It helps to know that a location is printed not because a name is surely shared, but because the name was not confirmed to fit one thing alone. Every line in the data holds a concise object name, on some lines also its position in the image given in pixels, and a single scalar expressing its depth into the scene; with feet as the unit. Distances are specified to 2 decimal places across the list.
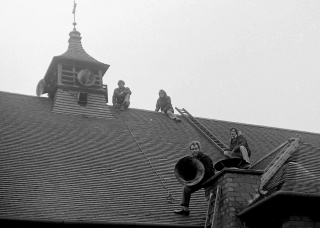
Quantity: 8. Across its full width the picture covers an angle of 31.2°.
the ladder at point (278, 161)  42.47
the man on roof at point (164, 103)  71.84
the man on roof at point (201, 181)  43.55
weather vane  79.05
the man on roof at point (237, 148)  47.45
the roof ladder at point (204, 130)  60.82
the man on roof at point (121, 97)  70.18
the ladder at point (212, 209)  40.72
